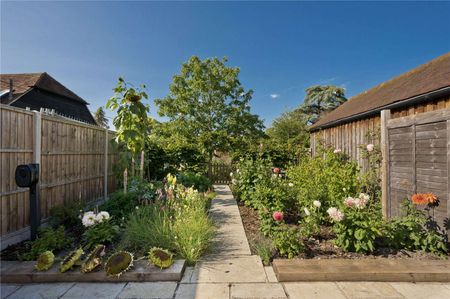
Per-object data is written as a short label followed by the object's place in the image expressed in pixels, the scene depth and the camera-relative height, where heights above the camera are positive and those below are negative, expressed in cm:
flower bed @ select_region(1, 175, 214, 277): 243 -115
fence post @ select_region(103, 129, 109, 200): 566 -70
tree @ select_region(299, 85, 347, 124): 2359 +527
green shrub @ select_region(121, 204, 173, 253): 290 -112
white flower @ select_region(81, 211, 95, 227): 295 -92
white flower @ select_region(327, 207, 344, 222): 265 -76
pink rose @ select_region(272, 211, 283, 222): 279 -82
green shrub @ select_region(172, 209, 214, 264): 275 -113
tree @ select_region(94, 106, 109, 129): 3290 +499
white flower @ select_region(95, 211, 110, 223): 303 -91
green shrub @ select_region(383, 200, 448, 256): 274 -105
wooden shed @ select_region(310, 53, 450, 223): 290 +21
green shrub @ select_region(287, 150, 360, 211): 393 -62
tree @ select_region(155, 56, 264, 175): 1368 +306
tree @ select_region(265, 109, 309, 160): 2312 +252
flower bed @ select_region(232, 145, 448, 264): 271 -104
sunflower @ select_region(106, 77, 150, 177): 489 +89
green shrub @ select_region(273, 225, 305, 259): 271 -114
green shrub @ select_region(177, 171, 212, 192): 618 -89
